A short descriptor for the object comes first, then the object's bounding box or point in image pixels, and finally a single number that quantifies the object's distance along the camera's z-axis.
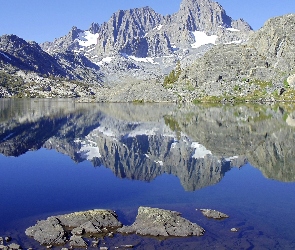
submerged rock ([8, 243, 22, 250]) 22.62
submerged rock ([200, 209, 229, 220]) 28.49
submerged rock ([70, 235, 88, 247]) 23.28
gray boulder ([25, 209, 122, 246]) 24.06
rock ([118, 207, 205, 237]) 25.41
